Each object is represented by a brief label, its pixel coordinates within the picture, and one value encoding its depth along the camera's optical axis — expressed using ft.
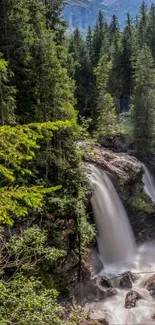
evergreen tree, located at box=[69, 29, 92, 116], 158.92
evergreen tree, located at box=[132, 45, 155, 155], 104.58
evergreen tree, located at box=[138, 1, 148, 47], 178.93
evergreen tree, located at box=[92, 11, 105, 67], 187.83
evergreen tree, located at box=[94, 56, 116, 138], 116.86
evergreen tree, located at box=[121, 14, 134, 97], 168.02
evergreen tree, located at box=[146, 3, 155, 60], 180.55
